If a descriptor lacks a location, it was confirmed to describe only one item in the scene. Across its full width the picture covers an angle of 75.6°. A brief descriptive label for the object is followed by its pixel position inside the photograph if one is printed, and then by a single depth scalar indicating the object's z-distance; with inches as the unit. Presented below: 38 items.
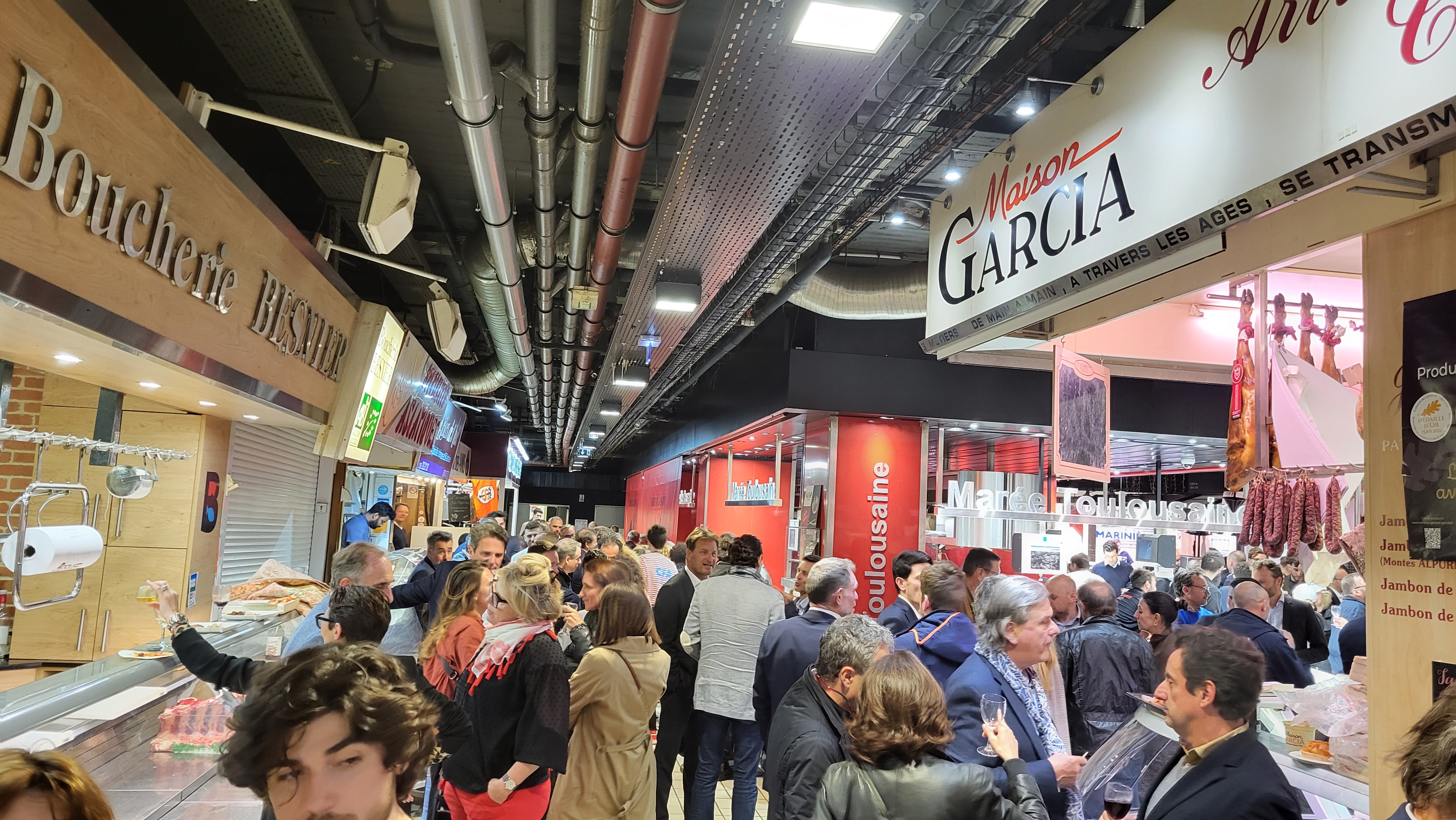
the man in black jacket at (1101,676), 179.2
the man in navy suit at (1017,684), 109.0
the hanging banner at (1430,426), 100.9
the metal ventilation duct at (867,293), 326.0
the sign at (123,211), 101.0
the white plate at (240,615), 208.5
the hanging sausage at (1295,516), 164.2
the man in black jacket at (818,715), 106.0
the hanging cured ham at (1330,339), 176.2
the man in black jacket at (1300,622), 298.5
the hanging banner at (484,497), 870.4
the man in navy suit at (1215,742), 87.2
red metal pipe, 135.9
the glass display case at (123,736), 116.3
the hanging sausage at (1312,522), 162.6
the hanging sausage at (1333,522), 173.6
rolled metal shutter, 269.7
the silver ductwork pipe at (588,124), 152.6
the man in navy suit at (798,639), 163.2
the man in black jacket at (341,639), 113.4
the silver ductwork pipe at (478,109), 136.3
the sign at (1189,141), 92.2
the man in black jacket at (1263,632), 218.1
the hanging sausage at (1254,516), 171.6
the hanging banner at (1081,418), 276.2
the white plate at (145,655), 151.6
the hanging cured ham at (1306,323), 179.2
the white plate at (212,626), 185.5
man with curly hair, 53.0
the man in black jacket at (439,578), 243.0
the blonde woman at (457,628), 148.8
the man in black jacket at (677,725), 200.1
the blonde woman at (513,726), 124.6
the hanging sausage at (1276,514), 166.9
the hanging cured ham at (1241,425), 174.7
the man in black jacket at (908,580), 198.1
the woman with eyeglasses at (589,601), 180.4
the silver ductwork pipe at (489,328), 338.6
